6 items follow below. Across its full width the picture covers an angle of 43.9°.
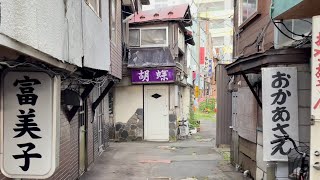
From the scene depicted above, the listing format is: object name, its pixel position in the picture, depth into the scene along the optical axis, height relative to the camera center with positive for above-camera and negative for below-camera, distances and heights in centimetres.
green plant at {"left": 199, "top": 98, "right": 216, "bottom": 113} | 4910 -184
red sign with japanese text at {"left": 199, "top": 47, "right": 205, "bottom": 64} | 4164 +381
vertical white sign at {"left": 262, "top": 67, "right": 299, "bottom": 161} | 738 -33
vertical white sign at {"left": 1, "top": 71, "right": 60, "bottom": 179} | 506 -42
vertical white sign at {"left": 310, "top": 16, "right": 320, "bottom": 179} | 507 -3
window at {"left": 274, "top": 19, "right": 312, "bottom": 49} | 792 +128
